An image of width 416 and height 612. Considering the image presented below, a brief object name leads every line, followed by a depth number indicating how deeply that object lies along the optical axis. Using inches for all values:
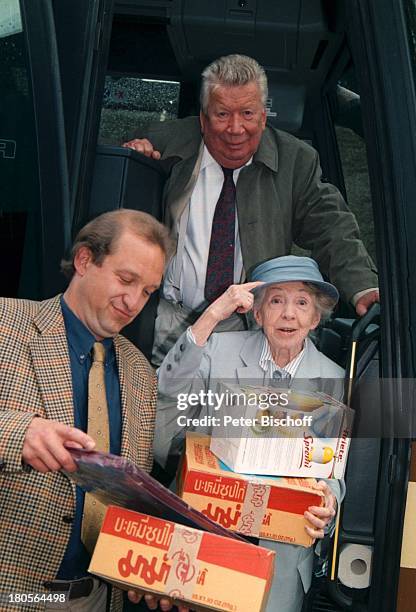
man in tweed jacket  96.7
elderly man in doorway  118.0
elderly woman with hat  107.0
